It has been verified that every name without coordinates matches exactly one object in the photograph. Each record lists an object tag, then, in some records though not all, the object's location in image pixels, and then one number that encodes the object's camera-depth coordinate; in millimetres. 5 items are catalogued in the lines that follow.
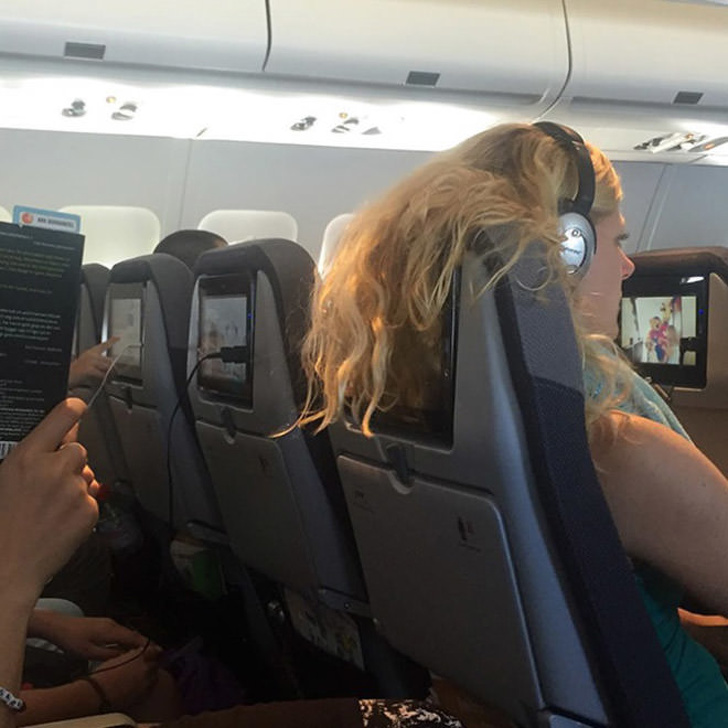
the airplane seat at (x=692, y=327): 2307
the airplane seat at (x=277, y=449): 1969
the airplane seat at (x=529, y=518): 1212
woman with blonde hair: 1315
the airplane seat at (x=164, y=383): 2686
